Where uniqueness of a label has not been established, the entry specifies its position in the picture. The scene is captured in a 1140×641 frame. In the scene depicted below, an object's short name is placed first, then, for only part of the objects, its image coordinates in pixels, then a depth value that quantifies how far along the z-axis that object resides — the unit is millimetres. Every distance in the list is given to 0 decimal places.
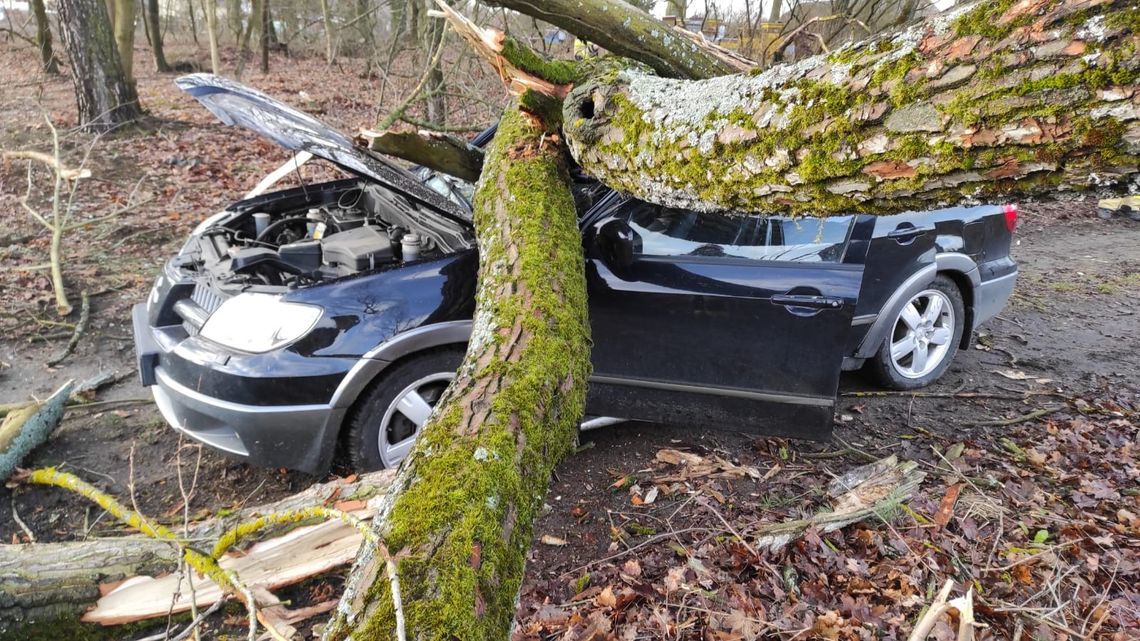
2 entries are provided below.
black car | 3062
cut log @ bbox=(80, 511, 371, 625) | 2439
